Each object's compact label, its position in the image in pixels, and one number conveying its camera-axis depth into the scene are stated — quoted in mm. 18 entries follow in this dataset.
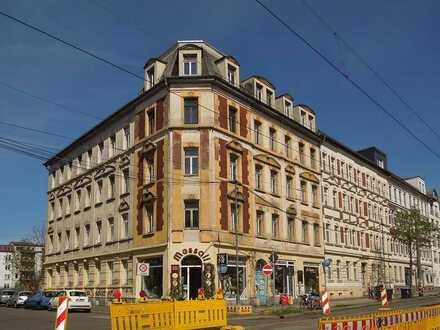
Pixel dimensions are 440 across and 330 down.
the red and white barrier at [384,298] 21947
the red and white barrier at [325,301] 21328
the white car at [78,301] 33031
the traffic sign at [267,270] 29825
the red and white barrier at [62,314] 11070
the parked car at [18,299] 40656
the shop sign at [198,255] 32938
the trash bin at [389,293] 46750
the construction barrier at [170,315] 12992
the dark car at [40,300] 35647
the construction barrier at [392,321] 9867
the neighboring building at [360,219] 49500
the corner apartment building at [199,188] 33938
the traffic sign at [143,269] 29406
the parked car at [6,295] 45419
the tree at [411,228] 58312
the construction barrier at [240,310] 29180
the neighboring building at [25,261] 83438
